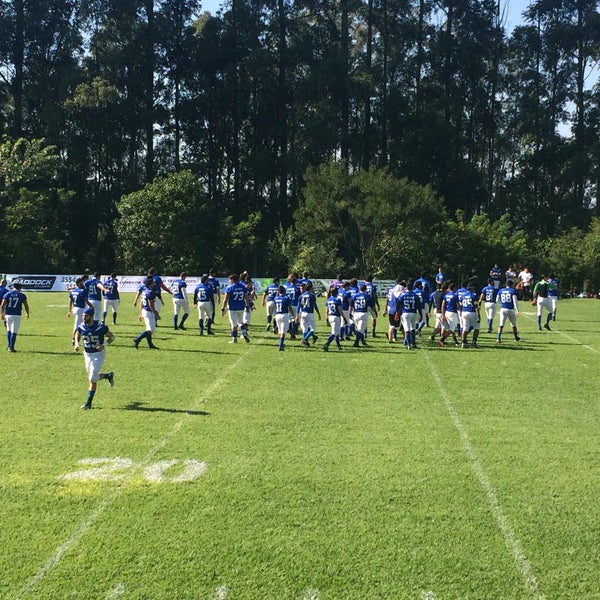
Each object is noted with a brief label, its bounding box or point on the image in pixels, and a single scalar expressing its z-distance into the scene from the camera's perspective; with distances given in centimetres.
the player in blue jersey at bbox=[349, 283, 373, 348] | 1848
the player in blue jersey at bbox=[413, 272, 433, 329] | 2127
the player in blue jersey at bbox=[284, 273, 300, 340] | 1975
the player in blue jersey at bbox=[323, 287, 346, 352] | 1773
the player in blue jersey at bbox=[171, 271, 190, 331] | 2175
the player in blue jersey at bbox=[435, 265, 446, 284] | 2580
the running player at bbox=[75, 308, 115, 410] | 1086
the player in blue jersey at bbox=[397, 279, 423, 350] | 1800
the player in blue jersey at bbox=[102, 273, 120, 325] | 2270
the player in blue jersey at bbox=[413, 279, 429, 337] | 1998
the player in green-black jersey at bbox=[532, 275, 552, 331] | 2322
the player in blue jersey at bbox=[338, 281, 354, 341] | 1947
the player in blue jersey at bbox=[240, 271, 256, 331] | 1939
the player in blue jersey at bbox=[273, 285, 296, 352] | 1752
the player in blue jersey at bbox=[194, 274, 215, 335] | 2012
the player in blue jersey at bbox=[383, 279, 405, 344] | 1909
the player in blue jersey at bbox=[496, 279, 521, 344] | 1961
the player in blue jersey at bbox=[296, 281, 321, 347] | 1823
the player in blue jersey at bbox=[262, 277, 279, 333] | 2108
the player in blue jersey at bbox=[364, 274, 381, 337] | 1965
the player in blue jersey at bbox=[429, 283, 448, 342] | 1939
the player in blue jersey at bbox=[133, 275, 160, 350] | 1727
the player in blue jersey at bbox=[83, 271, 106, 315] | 1944
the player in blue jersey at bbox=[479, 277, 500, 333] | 2131
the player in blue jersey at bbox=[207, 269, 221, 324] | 2063
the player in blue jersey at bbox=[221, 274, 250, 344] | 1858
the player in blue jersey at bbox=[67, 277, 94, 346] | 1769
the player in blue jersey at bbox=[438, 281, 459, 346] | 1873
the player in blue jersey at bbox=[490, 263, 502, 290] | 3318
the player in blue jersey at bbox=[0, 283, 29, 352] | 1681
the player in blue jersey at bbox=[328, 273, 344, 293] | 2082
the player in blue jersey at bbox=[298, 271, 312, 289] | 1876
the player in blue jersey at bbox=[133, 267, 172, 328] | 2212
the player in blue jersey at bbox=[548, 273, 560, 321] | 2498
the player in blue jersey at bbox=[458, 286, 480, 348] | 1806
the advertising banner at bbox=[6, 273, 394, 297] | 4031
